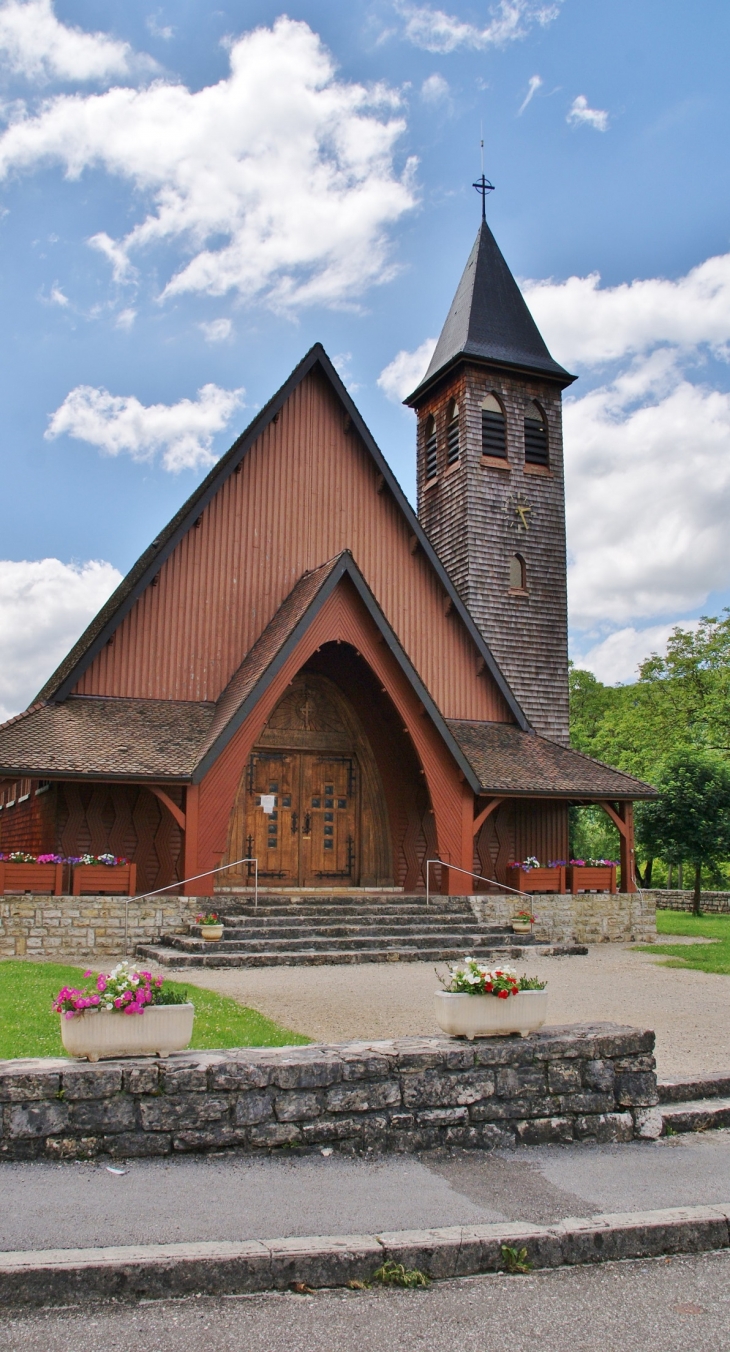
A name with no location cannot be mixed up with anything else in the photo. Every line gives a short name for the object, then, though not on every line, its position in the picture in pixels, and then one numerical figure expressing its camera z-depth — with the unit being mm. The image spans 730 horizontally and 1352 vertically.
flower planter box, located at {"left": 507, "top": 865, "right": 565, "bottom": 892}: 18000
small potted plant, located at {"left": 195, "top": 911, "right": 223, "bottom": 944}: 13984
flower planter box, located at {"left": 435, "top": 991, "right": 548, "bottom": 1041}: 5910
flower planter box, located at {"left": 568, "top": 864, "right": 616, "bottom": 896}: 18734
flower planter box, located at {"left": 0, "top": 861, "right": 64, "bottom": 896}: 15008
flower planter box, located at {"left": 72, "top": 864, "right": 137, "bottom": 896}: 15312
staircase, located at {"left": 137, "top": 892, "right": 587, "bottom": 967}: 13898
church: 16391
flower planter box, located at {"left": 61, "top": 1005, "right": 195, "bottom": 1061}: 5352
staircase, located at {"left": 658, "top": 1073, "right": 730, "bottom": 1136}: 6352
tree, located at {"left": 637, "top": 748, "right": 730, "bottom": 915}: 24297
